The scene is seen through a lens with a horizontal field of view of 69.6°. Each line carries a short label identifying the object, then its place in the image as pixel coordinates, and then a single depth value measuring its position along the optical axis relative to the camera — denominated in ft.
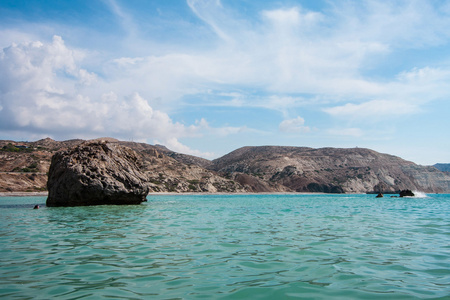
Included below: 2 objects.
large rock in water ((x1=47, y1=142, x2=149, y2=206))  115.96
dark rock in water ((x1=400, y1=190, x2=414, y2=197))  258.86
